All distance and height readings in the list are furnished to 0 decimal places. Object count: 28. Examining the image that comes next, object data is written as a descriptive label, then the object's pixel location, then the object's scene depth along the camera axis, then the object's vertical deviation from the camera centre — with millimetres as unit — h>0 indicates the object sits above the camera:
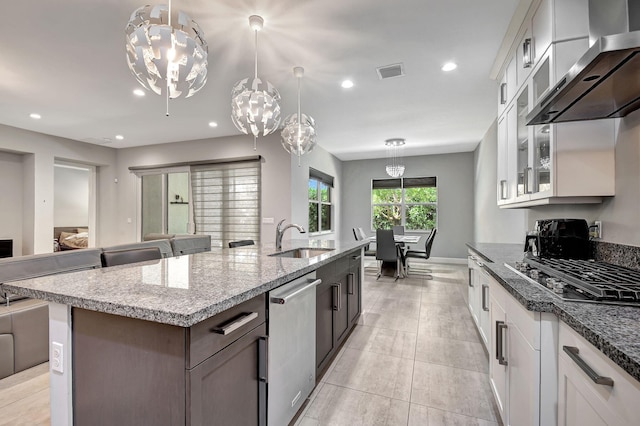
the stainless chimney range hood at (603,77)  1017 +550
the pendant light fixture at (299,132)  3021 +837
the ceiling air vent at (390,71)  2980 +1487
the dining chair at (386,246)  5406 -623
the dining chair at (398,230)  7159 -424
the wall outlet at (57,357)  1171 -580
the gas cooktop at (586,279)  1021 -280
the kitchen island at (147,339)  958 -463
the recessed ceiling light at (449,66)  2941 +1493
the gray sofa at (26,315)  2096 -766
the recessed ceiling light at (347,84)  3340 +1493
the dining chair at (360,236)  6061 -503
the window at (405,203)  7598 +264
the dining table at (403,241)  5597 -554
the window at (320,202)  6562 +261
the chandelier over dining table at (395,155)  6010 +1441
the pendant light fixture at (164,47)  1499 +872
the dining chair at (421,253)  5625 -808
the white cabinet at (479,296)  2414 -776
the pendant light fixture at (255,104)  2301 +870
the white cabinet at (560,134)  1650 +471
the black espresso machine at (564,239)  1789 -167
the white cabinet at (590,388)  682 -474
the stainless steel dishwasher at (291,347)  1387 -718
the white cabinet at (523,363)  1067 -629
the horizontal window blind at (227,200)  5590 +244
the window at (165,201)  6277 +263
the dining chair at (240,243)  3137 -347
